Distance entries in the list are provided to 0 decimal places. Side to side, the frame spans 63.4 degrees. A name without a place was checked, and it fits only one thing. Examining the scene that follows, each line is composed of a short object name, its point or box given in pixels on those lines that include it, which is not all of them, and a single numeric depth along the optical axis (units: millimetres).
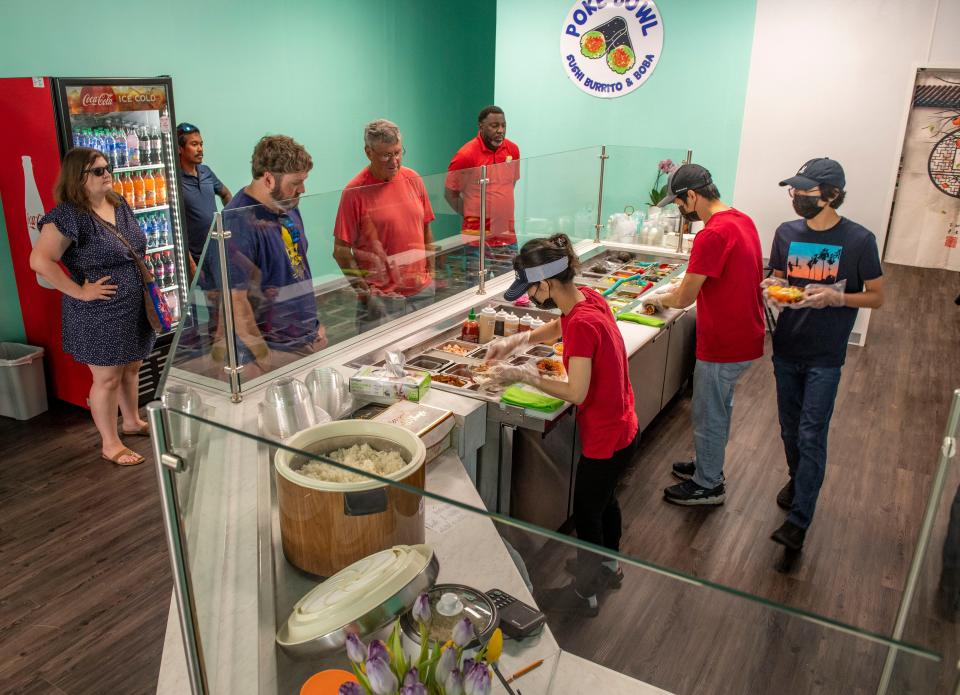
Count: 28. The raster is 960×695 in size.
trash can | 4730
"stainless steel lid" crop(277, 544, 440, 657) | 1422
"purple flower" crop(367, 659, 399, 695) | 1183
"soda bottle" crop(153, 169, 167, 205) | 5332
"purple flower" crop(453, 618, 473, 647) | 1290
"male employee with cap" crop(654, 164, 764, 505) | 3615
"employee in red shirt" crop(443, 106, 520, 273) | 4078
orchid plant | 5719
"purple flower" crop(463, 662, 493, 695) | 1173
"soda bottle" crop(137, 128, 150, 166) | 5152
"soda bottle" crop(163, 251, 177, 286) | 5445
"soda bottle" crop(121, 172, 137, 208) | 5125
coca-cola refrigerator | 4492
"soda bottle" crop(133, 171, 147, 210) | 5188
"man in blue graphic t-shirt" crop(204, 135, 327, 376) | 2891
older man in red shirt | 3371
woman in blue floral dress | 3951
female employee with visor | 2760
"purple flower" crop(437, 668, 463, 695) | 1188
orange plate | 1428
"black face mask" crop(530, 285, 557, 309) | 2889
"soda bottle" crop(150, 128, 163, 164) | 5218
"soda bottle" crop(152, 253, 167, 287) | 5410
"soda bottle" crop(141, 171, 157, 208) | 5250
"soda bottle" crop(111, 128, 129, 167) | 4973
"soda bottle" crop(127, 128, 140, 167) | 5062
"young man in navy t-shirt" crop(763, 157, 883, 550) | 3395
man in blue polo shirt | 5414
